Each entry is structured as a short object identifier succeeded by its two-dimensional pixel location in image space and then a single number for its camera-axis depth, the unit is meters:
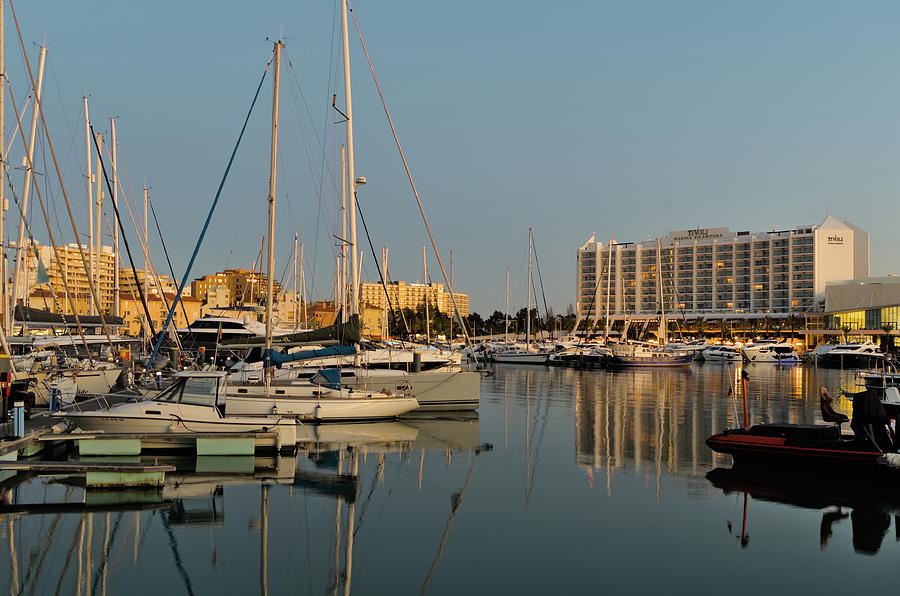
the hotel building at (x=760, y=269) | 181.62
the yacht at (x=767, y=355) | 98.12
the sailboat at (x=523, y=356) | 81.81
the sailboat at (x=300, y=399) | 24.23
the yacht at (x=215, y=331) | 47.31
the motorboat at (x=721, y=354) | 95.50
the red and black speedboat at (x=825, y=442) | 18.05
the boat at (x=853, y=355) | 83.38
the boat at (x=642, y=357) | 73.12
